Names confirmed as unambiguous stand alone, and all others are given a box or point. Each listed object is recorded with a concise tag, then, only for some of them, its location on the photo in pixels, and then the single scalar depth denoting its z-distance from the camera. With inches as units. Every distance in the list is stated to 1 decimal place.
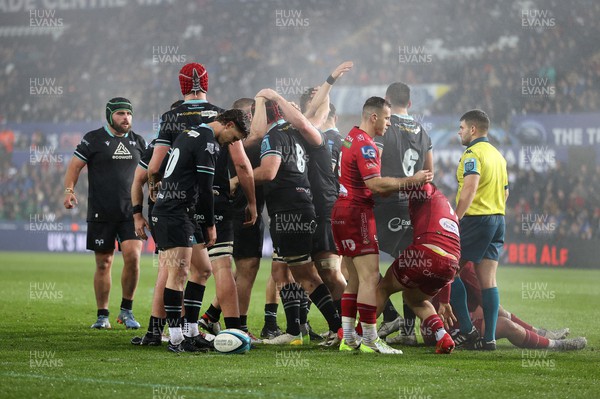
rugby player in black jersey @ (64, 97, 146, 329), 823.1
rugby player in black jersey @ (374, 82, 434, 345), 698.2
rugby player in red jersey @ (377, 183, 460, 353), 602.5
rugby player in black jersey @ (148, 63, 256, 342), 636.1
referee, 662.5
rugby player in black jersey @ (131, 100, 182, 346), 647.1
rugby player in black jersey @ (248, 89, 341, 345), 668.7
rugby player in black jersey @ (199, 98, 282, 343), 705.0
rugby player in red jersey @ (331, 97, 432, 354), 612.1
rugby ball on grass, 609.9
